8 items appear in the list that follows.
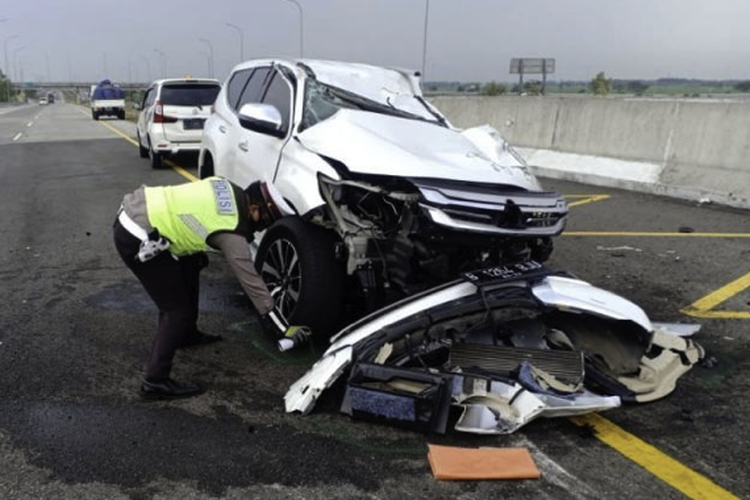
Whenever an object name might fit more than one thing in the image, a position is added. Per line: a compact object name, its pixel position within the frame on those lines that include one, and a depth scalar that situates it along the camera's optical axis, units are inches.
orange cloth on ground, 118.6
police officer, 140.2
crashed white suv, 151.8
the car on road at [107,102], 1587.1
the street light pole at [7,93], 4631.9
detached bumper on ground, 132.4
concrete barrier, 364.2
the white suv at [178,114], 524.1
